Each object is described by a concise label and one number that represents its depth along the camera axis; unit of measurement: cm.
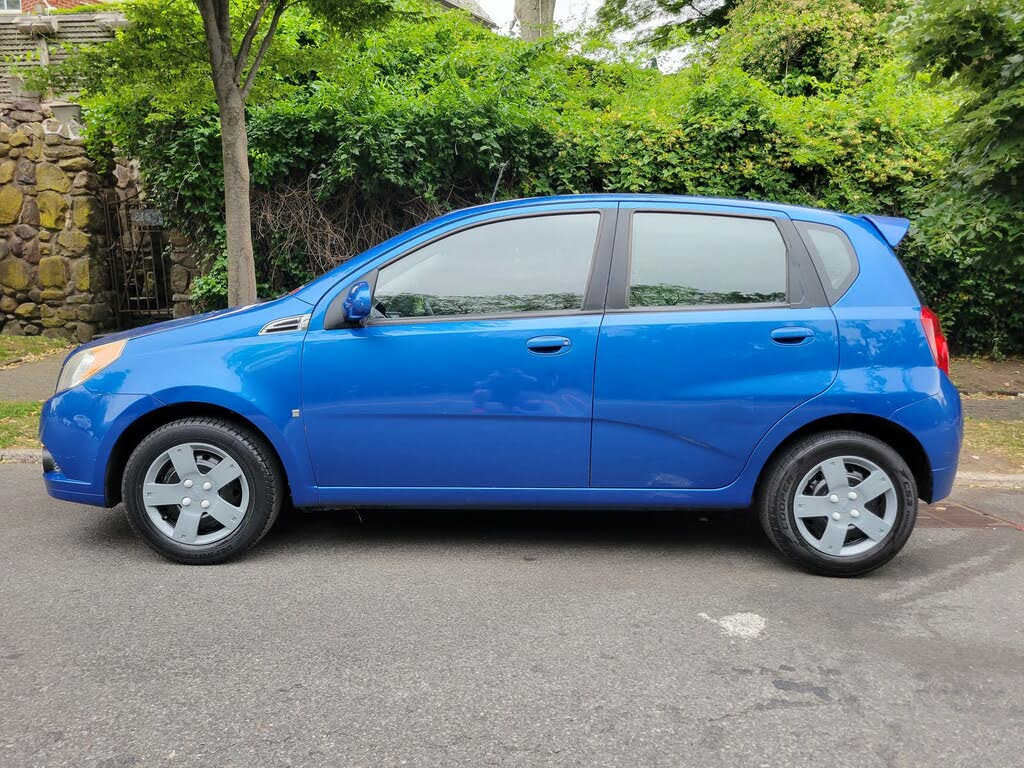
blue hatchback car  384
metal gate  1140
